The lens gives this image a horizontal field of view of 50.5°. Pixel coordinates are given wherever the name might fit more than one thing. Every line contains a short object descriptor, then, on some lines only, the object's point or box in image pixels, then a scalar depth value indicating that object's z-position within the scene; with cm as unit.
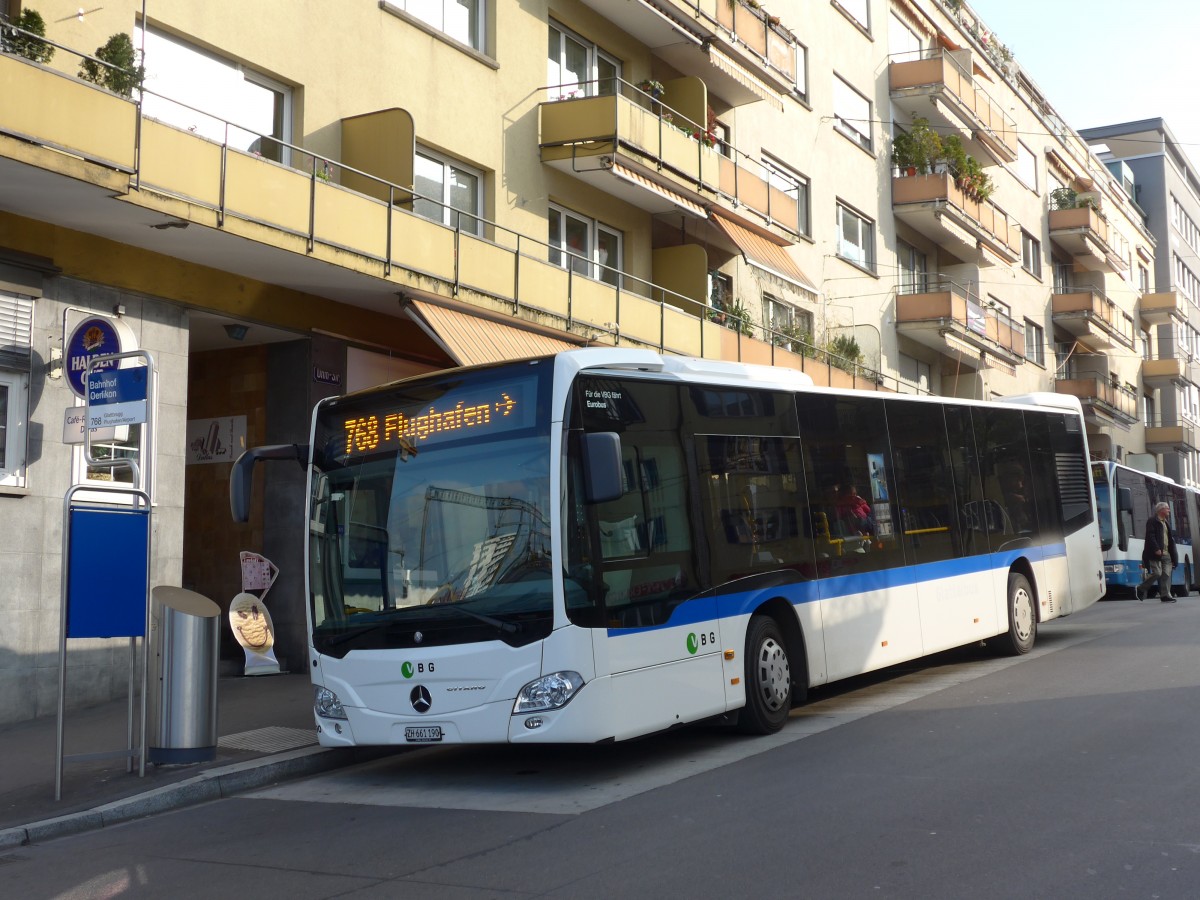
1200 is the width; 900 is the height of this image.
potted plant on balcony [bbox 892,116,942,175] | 3388
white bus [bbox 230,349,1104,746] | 839
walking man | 2422
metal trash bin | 962
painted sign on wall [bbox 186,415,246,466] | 1669
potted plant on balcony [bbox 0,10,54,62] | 1154
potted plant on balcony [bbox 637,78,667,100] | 2230
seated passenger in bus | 1150
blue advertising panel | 888
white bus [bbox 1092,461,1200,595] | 2670
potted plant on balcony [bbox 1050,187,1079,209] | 4750
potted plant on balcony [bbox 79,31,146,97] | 1218
